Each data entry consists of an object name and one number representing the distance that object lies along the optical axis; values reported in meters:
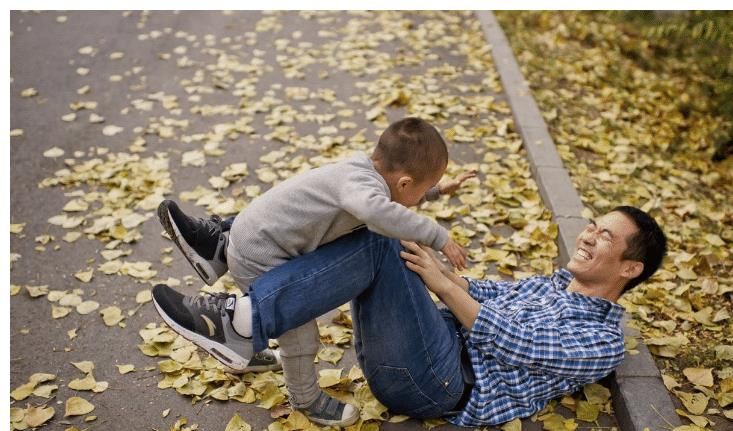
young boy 2.30
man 2.34
